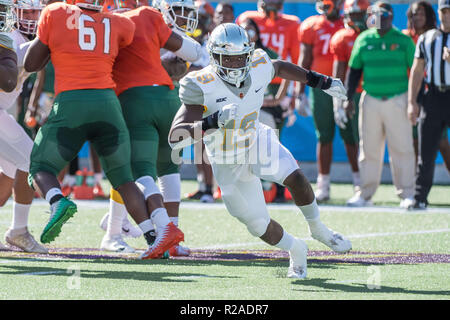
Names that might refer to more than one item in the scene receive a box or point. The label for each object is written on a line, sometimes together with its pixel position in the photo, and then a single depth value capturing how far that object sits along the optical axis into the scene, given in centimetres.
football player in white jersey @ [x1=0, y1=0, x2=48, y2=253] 1291
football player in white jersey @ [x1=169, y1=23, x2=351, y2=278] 1093
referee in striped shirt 1852
